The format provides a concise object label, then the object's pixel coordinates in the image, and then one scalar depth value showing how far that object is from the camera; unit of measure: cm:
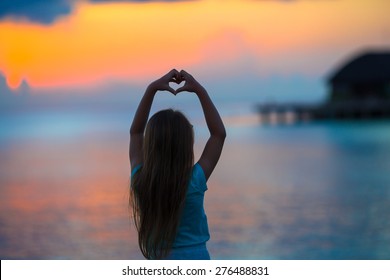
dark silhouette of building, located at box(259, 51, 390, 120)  4347
